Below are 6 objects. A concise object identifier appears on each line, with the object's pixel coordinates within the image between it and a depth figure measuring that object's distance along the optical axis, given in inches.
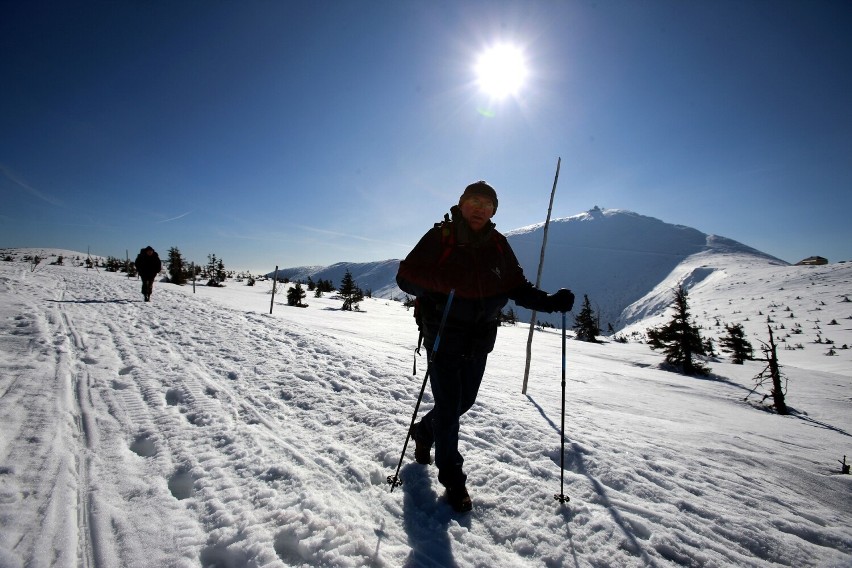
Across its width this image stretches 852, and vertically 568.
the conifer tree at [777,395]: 257.3
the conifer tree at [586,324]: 999.6
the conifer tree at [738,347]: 545.6
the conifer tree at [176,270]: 1043.3
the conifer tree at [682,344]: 454.3
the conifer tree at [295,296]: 804.0
